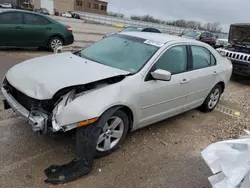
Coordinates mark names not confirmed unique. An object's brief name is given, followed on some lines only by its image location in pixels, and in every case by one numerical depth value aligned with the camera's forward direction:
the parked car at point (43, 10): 36.85
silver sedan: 2.20
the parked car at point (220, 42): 14.17
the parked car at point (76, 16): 39.10
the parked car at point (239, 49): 6.45
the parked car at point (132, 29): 10.01
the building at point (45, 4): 43.08
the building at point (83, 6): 51.68
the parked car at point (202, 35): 14.60
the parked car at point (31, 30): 6.55
